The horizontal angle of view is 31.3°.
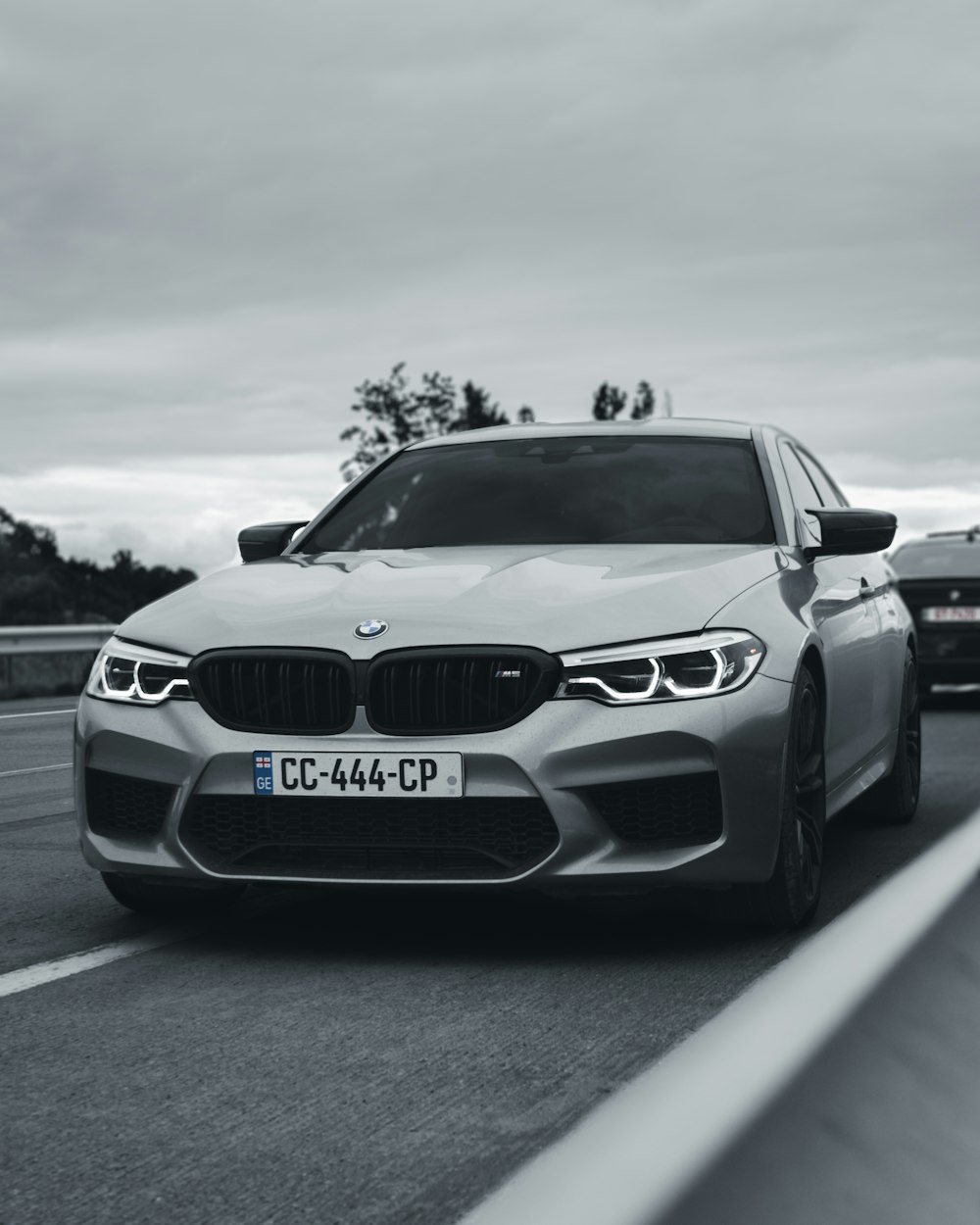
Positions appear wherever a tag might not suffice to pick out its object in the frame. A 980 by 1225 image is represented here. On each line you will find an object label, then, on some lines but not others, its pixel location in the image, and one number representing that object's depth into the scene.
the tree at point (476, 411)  53.91
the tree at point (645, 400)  58.28
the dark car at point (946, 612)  15.42
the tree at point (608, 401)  55.01
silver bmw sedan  4.46
